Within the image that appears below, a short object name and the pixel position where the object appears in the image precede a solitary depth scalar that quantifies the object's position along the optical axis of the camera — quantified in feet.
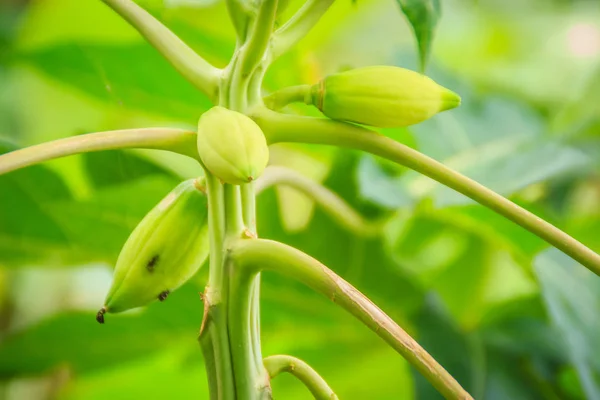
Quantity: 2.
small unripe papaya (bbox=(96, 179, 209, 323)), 2.45
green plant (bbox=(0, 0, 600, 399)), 2.35
